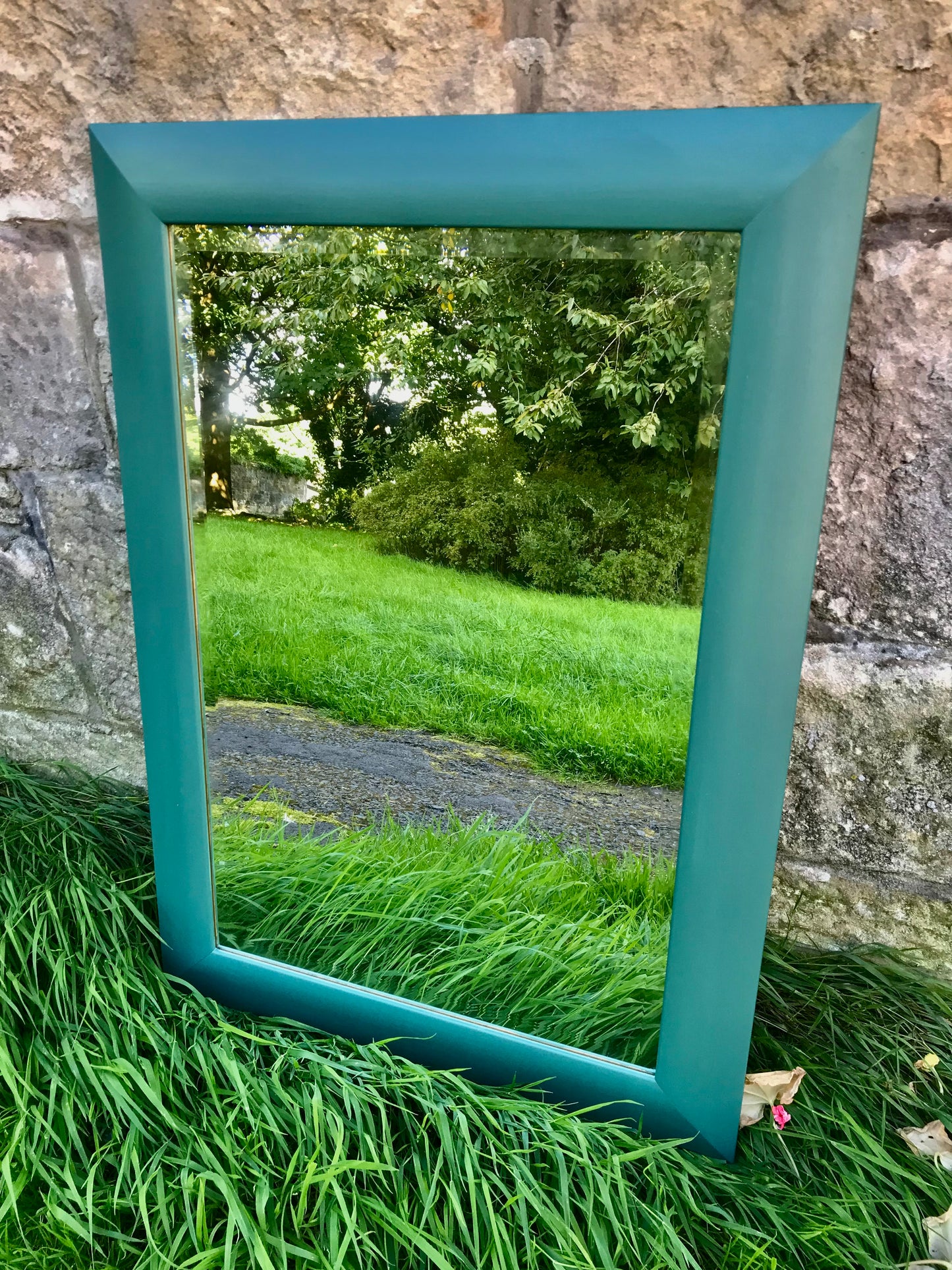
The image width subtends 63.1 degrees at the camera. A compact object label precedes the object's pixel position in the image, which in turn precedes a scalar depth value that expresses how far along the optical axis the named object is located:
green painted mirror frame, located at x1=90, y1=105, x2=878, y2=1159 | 0.76
